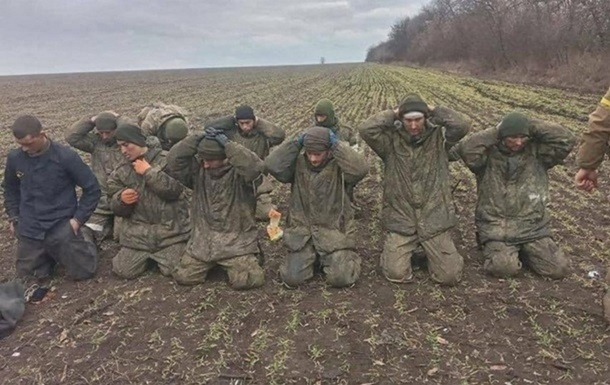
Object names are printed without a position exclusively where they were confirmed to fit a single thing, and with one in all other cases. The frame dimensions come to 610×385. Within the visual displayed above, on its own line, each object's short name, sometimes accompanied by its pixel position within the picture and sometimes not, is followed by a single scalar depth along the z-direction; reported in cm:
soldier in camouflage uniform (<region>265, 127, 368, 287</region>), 508
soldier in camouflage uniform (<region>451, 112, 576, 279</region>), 514
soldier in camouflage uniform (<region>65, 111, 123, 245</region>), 624
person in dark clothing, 508
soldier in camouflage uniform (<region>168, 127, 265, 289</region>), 504
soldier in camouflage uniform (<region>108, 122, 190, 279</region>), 532
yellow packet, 607
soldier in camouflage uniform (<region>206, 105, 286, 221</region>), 707
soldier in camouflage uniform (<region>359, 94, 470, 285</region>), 520
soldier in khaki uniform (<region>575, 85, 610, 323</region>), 393
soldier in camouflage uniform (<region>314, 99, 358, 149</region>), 708
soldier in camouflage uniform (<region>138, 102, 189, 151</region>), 620
